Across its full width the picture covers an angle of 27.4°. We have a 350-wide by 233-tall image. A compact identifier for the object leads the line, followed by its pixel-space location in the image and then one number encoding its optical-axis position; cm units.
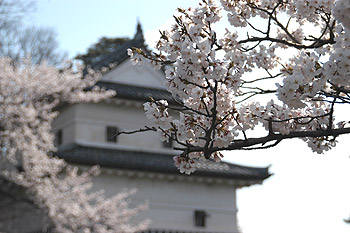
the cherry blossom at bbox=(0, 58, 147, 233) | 2431
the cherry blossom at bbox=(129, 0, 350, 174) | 581
